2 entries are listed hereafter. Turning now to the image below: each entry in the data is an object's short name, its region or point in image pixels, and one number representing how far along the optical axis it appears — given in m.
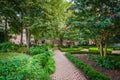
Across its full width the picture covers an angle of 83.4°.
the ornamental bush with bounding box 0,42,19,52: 8.33
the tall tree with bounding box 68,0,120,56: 4.01
